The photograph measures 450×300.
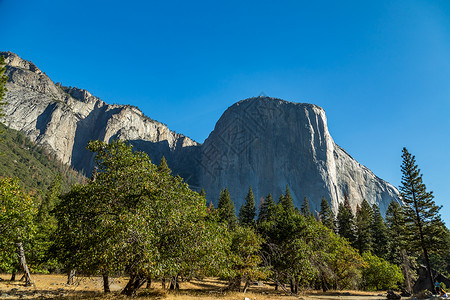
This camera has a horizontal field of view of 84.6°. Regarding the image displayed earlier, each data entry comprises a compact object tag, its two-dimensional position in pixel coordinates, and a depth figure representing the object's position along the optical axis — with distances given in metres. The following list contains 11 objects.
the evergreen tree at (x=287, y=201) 60.61
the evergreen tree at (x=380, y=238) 47.47
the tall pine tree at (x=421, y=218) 30.02
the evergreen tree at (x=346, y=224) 53.28
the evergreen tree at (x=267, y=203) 57.01
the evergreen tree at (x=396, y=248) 40.87
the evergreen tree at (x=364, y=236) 47.49
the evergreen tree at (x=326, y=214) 58.84
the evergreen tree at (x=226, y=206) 56.28
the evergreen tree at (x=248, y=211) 61.56
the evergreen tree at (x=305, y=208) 71.98
